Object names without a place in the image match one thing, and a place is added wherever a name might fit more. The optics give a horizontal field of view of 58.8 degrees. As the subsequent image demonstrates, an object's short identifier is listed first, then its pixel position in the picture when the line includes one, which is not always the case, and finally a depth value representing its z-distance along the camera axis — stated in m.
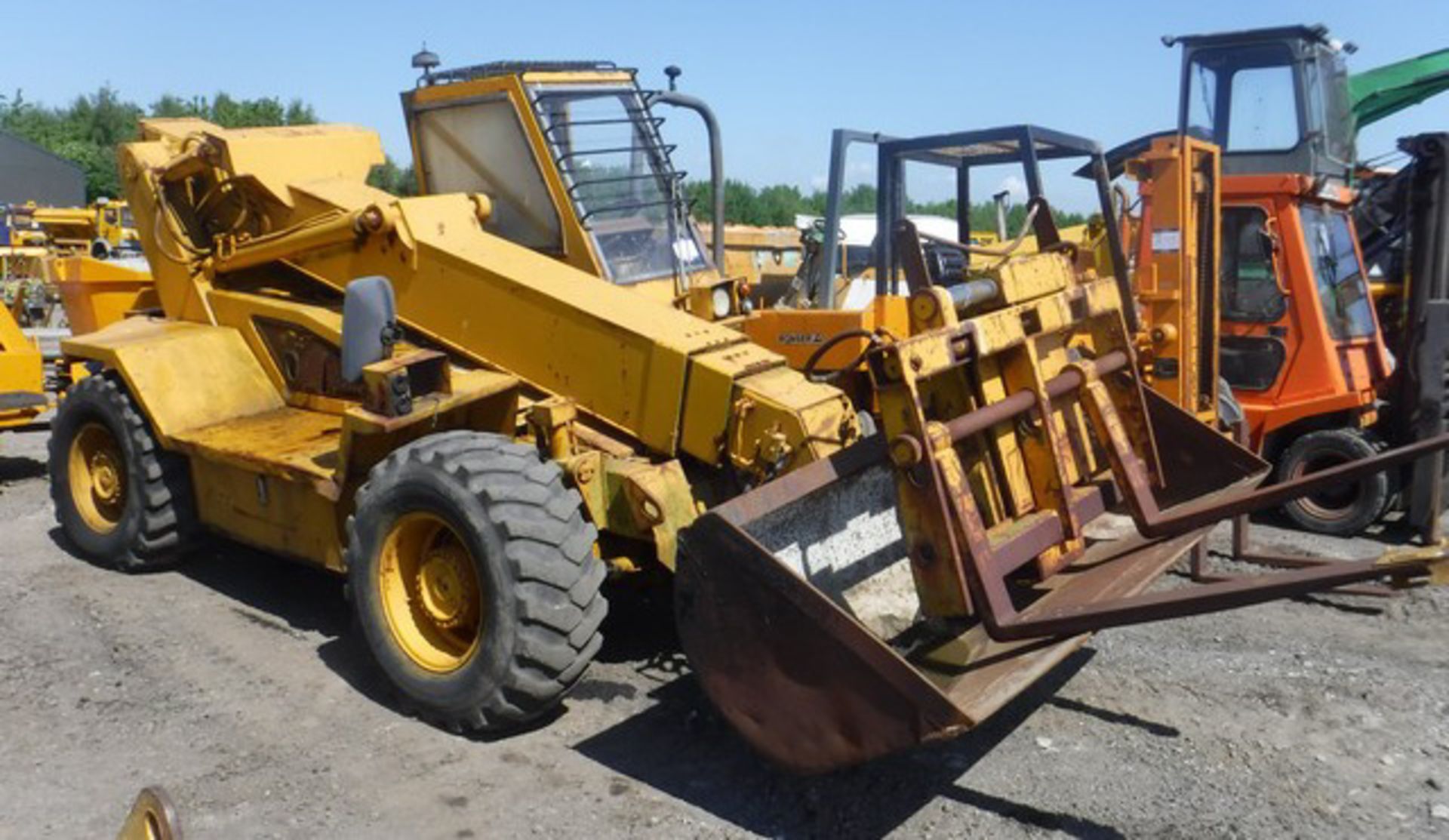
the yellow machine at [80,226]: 23.75
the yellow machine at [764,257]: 13.98
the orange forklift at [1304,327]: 8.34
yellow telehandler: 3.88
